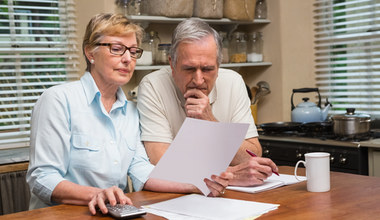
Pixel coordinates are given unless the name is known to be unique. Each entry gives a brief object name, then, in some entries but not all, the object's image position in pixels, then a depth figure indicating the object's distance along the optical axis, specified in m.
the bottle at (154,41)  3.61
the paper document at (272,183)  1.77
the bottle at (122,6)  3.50
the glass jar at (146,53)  3.51
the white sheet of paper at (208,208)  1.45
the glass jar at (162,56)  3.62
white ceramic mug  1.70
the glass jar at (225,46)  3.98
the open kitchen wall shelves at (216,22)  3.50
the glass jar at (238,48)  4.09
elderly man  2.05
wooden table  1.43
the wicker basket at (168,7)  3.52
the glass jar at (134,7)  3.52
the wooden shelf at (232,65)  3.51
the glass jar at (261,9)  4.21
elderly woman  1.81
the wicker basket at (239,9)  3.93
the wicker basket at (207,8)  3.74
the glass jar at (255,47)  4.18
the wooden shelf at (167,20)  3.49
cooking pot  3.20
